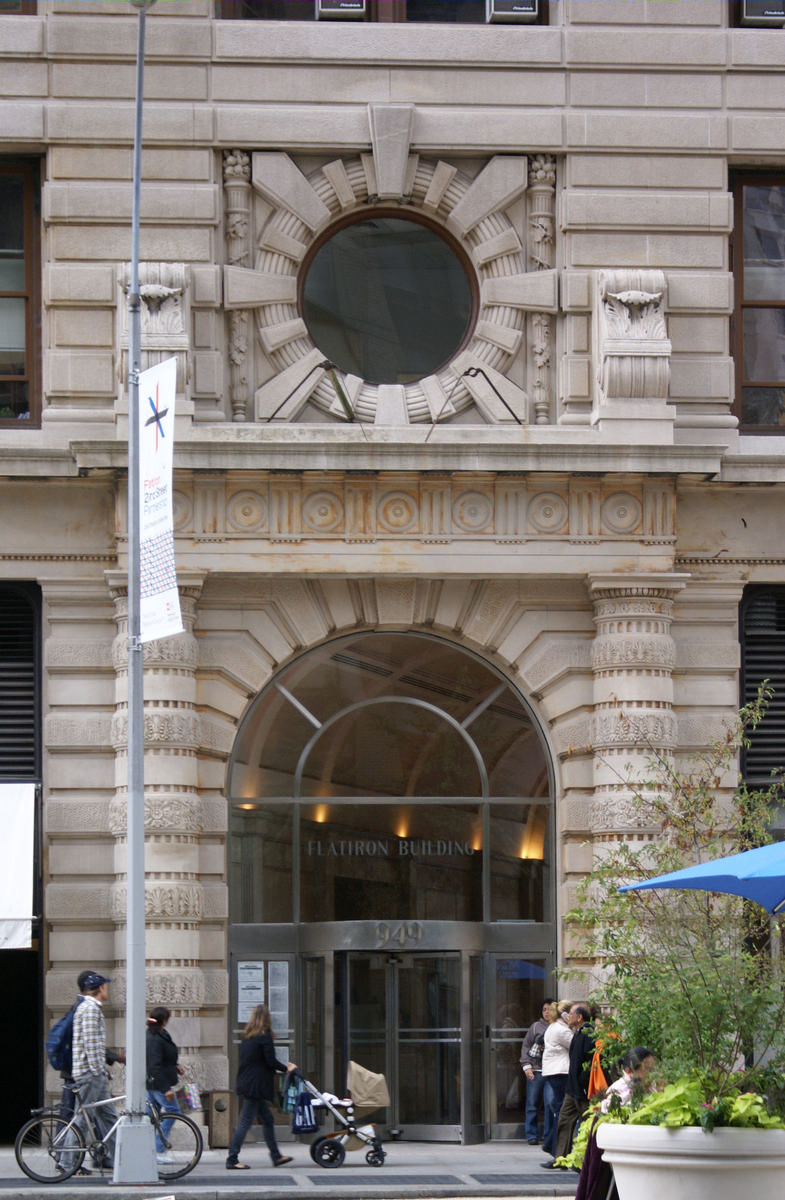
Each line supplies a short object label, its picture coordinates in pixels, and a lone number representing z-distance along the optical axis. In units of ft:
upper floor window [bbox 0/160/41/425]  84.79
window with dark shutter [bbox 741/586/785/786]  85.51
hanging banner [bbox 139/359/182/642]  65.46
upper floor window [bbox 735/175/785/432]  87.35
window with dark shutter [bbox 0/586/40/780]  82.79
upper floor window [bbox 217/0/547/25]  85.61
